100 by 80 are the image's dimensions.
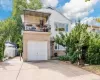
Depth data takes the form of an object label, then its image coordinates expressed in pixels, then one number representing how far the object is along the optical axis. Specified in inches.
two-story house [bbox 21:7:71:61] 359.0
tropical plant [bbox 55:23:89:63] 286.9
